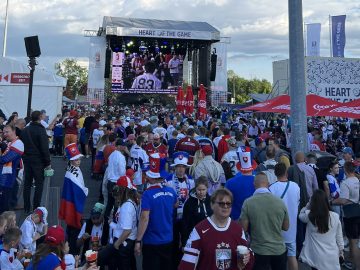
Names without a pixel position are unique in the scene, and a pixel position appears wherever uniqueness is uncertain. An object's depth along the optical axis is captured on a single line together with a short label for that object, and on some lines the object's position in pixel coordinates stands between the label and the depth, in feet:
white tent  49.19
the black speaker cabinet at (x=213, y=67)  111.75
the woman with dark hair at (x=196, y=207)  15.98
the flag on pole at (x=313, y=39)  83.20
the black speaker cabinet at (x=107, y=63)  108.27
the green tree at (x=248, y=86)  359.11
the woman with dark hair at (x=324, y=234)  14.71
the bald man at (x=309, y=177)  20.35
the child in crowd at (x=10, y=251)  13.21
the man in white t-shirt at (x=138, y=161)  26.66
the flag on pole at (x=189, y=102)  65.77
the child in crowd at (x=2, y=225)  14.60
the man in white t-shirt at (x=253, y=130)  53.43
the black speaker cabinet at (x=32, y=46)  33.86
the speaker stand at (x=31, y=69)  32.86
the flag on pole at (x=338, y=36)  83.51
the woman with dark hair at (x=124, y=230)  14.74
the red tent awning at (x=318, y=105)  36.70
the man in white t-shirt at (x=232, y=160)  25.26
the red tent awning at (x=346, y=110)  33.32
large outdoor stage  108.37
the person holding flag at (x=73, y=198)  18.62
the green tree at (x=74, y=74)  227.81
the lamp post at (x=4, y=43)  91.51
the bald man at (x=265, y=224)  14.28
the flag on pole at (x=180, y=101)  69.62
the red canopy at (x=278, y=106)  40.73
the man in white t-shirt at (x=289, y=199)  16.80
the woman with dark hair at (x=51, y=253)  10.80
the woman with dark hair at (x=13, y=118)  32.71
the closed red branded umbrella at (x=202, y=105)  61.57
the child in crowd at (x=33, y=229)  15.93
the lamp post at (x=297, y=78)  24.41
